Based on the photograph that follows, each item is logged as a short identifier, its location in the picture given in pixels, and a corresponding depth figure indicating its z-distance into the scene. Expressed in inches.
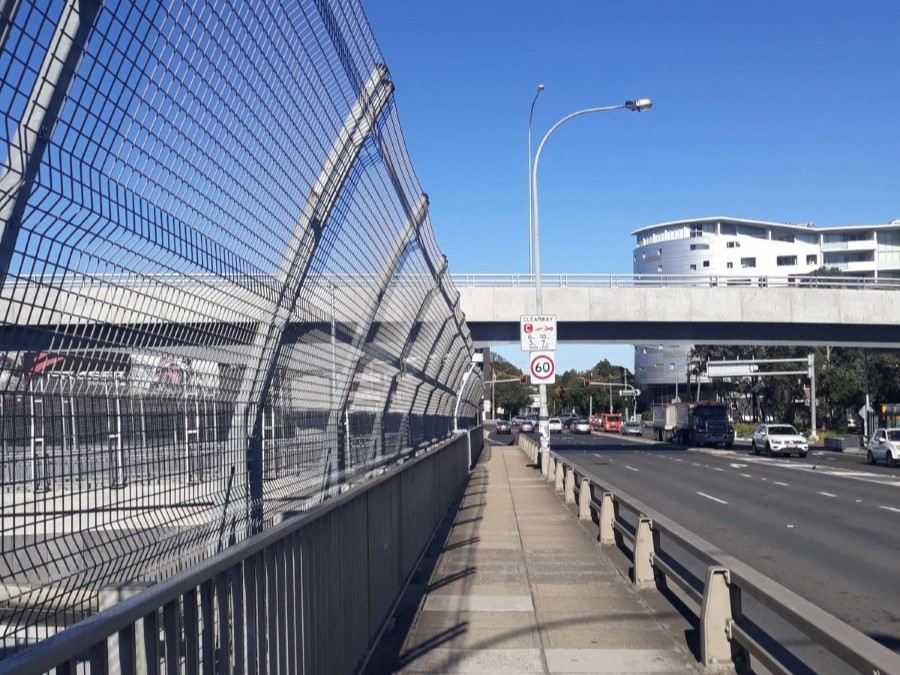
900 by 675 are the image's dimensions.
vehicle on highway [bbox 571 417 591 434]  3348.9
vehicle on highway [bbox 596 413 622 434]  3698.3
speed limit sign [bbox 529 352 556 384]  1026.7
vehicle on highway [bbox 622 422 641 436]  3356.3
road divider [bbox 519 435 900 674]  181.2
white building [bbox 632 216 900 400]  4441.4
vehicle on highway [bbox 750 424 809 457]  1795.0
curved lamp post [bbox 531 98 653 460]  1109.7
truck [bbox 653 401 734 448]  2240.4
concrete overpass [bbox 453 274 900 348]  1547.7
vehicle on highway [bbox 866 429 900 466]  1491.1
